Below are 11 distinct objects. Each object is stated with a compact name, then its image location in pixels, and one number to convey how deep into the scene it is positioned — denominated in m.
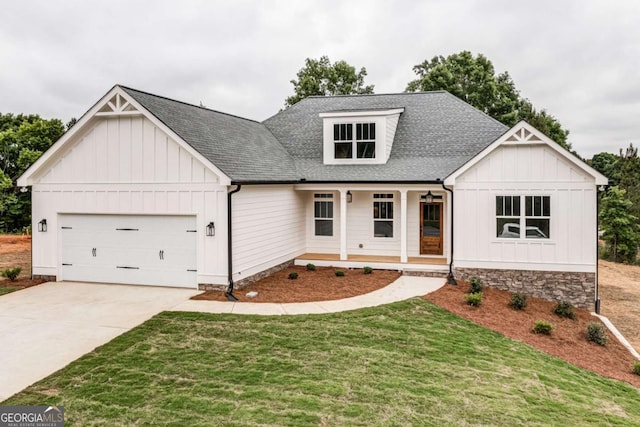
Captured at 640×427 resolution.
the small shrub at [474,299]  11.62
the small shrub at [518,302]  12.21
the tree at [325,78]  36.72
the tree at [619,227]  28.19
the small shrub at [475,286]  13.06
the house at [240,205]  12.57
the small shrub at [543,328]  10.34
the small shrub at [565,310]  12.20
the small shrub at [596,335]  10.42
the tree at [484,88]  32.72
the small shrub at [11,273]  13.54
